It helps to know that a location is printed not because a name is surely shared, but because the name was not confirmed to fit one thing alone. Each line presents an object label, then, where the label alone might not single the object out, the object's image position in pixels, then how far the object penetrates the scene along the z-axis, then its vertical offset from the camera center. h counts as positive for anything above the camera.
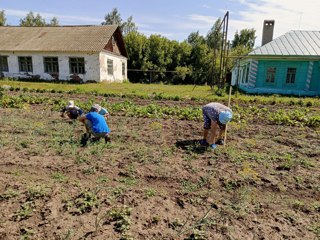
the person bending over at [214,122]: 5.14 -1.07
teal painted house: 16.70 +0.21
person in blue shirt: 5.37 -1.18
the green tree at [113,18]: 58.36 +10.63
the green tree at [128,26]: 57.06 +8.73
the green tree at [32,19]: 57.19 +9.67
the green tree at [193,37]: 57.90 +7.07
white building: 21.69 +0.85
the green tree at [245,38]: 59.75 +7.27
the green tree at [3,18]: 47.84 +8.30
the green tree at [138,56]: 33.53 +1.40
